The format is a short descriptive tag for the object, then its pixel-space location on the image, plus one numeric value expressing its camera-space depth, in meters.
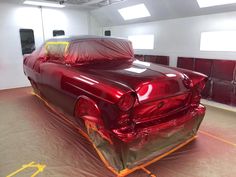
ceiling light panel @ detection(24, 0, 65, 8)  5.18
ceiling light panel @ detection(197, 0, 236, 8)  3.35
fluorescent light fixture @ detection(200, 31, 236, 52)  3.57
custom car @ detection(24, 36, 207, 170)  1.59
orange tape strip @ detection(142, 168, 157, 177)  1.76
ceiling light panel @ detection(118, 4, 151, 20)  4.80
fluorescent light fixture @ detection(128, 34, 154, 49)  5.32
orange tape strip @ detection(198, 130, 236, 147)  2.31
